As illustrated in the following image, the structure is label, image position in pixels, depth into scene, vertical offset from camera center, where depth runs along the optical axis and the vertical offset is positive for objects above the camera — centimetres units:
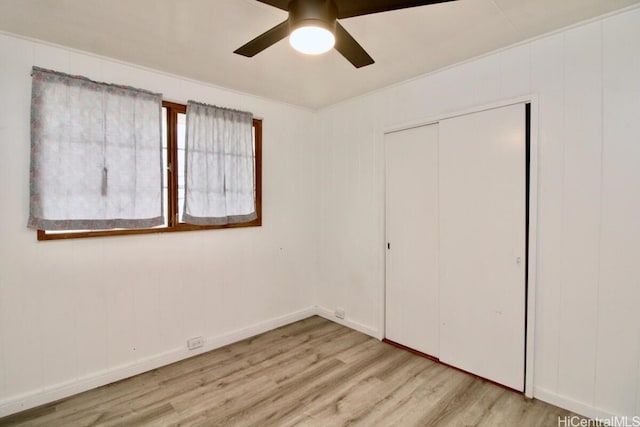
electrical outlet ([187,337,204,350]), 292 -125
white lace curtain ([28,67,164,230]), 221 +42
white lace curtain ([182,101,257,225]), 290 +43
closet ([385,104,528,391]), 237 -24
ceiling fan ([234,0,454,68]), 139 +91
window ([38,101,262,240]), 282 +40
